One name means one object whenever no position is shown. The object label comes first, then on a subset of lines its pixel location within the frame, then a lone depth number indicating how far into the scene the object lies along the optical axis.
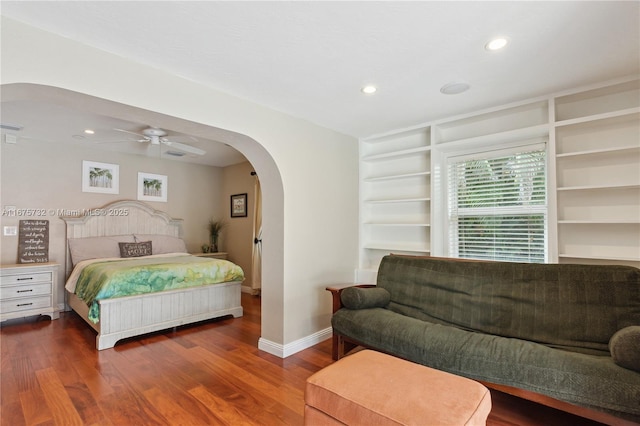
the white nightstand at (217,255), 5.70
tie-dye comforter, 3.37
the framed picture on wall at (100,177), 4.83
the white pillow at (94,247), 4.53
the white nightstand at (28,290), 3.87
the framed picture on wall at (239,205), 6.00
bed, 3.38
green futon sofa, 1.66
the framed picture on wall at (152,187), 5.39
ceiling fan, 3.87
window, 2.97
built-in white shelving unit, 2.54
